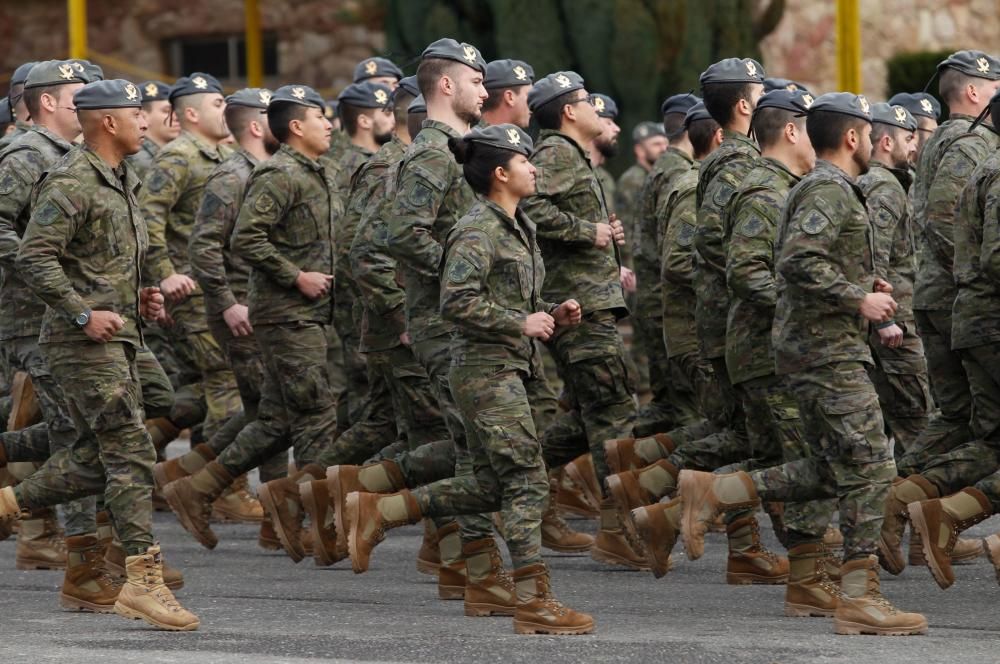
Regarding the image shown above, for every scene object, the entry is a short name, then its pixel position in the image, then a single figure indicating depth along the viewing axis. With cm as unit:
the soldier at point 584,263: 1973
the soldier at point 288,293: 2045
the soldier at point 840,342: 1574
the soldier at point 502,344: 1602
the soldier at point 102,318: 1648
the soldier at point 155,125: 2509
